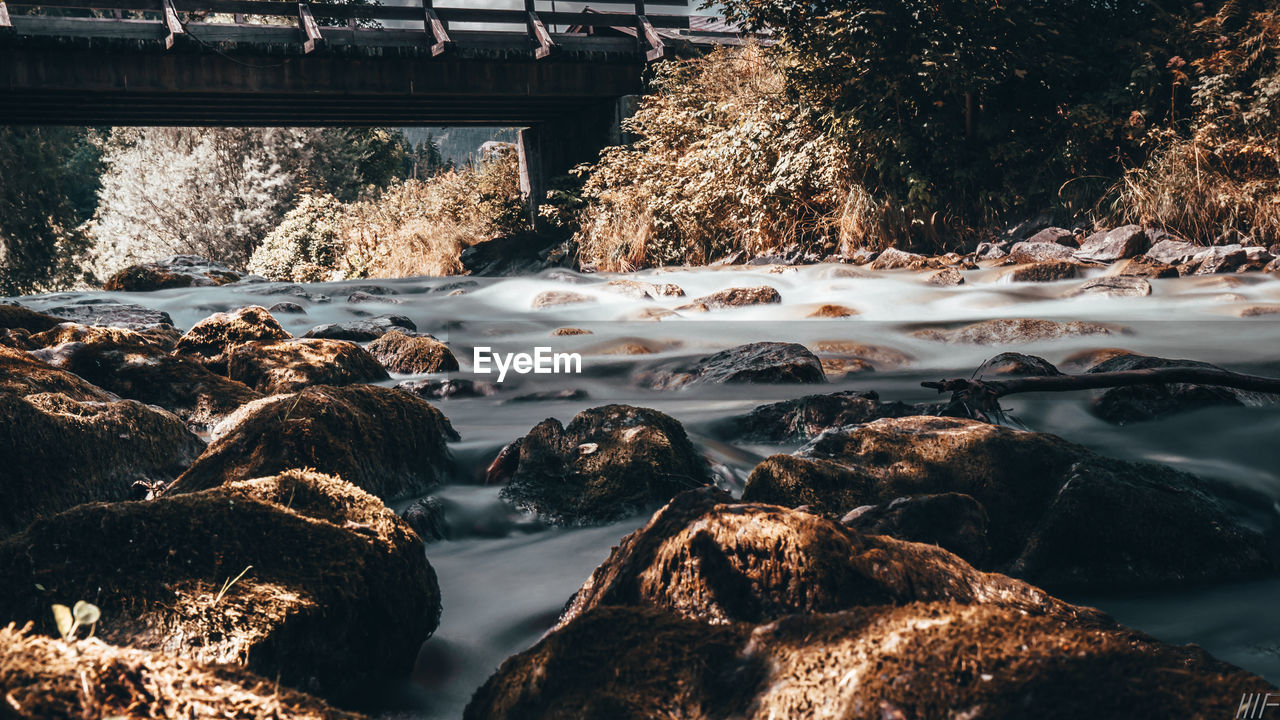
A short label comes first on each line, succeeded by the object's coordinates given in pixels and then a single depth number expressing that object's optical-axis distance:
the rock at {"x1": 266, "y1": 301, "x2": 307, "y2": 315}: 11.63
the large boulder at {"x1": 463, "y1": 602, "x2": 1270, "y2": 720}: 1.39
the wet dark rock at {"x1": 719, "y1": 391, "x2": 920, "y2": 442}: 4.48
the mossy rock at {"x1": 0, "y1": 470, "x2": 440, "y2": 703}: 2.04
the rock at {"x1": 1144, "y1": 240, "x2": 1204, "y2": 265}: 10.03
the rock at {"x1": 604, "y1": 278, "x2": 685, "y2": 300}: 11.78
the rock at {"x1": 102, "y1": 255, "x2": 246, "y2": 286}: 15.29
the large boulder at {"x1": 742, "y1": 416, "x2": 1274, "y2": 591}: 3.01
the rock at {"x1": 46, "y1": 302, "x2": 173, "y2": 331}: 9.61
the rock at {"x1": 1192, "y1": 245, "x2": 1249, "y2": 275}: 9.53
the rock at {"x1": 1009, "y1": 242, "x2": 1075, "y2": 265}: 11.09
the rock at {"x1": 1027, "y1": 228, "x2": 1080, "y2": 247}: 11.60
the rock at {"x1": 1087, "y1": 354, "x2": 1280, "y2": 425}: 4.75
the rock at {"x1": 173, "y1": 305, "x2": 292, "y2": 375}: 6.80
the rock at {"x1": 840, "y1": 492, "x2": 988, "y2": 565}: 2.72
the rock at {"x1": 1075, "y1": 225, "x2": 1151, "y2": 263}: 10.75
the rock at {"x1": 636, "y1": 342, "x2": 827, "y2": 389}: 6.32
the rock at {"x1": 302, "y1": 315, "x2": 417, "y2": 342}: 8.58
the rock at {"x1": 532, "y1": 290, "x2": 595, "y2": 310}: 12.31
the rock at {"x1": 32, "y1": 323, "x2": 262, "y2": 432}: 5.04
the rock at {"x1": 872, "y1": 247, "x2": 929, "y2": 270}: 11.67
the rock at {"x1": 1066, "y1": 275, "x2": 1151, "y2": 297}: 9.06
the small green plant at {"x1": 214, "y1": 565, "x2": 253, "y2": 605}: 2.09
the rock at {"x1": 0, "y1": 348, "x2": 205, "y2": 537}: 3.15
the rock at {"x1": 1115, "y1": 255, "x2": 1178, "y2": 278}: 9.74
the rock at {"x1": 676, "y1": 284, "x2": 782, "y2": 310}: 10.55
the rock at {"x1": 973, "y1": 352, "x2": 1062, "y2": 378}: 5.54
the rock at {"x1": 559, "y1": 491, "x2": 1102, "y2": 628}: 2.01
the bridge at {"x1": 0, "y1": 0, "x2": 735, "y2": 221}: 15.70
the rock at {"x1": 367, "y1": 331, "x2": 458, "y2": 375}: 7.43
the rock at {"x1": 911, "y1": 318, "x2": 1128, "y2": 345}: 7.53
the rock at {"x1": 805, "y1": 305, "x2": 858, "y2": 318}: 9.73
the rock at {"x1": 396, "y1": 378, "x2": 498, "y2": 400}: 6.49
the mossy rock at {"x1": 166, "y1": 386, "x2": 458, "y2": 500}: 3.43
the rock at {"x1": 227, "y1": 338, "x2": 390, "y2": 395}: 5.74
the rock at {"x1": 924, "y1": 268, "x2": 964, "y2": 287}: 10.52
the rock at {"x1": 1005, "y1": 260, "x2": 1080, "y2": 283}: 10.17
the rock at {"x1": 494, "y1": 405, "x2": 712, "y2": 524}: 3.73
